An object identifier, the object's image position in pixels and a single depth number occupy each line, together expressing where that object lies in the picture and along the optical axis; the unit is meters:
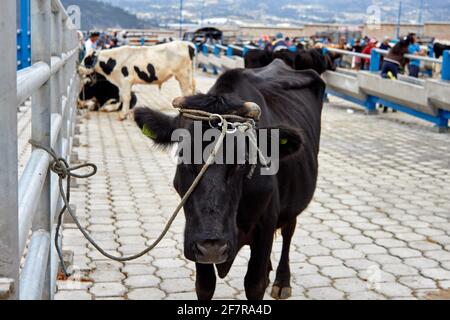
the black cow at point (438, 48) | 19.69
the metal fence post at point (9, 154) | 1.66
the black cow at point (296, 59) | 14.04
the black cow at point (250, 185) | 2.74
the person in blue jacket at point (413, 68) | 17.00
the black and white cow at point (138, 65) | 13.03
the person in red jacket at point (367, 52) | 19.78
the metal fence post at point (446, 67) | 11.47
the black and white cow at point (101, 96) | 13.86
